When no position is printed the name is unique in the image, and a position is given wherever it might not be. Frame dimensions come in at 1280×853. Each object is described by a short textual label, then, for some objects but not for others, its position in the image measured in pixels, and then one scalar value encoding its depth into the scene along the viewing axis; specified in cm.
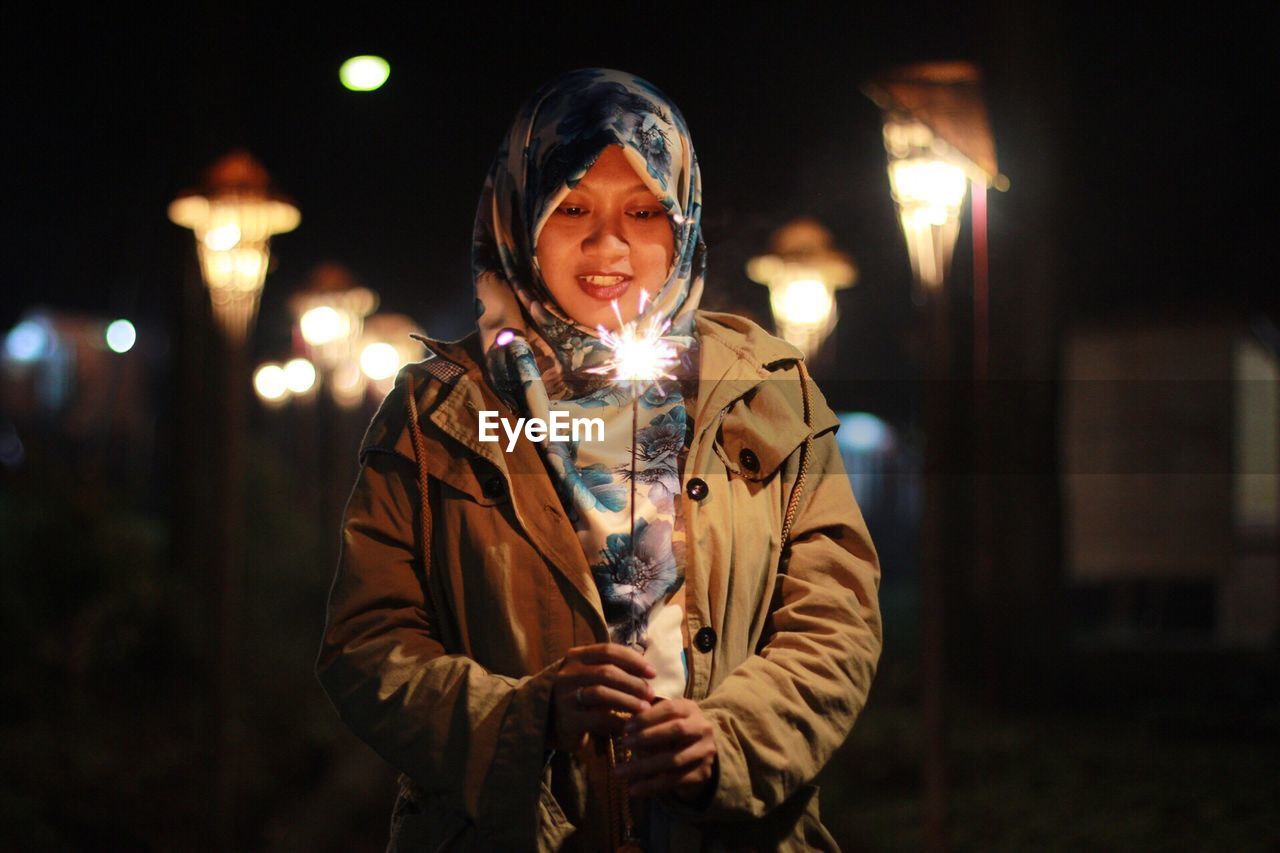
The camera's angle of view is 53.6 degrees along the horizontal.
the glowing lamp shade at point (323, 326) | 383
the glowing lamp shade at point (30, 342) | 621
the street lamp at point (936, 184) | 299
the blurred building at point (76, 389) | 656
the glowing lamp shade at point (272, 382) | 427
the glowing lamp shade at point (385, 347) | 310
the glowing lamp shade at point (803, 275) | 271
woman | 205
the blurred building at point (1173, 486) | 523
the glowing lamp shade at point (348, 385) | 404
